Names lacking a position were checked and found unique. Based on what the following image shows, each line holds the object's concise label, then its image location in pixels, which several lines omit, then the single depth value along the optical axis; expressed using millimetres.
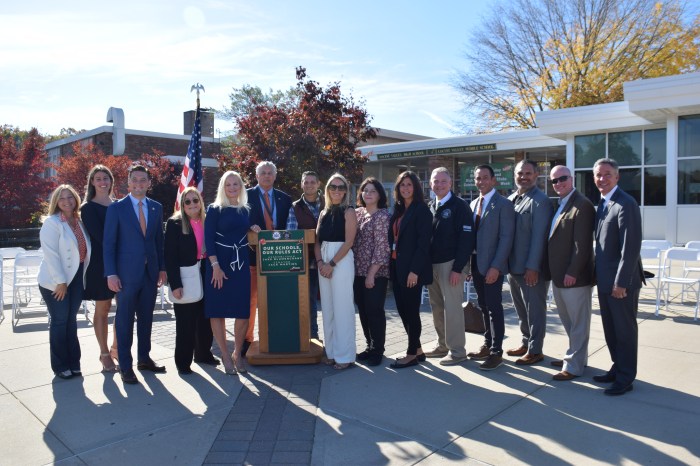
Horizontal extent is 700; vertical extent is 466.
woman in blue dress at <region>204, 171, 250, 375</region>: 5238
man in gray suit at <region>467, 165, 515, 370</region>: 5297
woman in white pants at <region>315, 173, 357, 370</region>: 5445
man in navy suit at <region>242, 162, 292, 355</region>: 6055
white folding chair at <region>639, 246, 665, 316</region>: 8195
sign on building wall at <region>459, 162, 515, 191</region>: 20984
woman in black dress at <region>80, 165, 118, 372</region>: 5277
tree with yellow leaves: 24484
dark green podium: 5590
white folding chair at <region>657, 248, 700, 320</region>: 7488
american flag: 9250
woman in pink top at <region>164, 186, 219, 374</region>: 5223
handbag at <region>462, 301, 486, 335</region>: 5766
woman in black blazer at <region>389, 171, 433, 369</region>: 5363
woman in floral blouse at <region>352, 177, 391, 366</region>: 5492
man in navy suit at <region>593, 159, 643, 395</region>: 4434
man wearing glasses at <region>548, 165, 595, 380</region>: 4898
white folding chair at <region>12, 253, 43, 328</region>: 7660
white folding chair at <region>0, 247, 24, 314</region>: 9664
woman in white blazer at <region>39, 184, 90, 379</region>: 5027
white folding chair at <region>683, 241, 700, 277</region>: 9167
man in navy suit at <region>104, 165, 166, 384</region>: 5027
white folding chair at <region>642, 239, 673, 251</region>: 8865
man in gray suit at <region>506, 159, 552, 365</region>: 5203
